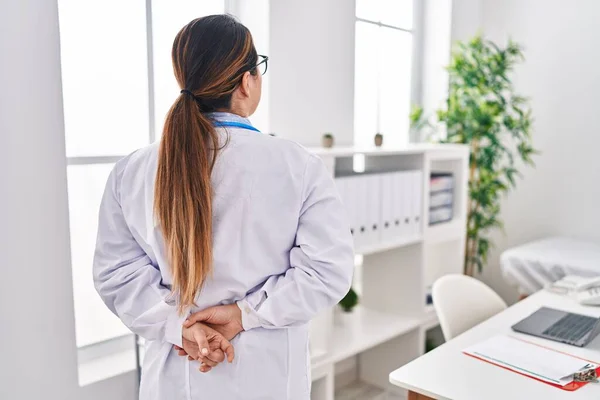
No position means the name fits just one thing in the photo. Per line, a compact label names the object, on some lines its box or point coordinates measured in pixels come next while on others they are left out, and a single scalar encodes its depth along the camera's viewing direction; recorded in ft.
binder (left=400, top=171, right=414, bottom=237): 8.13
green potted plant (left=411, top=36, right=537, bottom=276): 9.52
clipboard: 4.61
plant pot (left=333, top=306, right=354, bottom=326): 8.68
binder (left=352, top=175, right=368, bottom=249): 7.40
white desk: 4.51
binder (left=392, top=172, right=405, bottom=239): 7.97
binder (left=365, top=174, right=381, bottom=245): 7.60
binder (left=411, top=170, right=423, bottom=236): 8.30
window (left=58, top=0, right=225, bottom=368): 6.32
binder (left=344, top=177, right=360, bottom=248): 7.28
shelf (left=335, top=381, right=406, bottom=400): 9.16
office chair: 6.51
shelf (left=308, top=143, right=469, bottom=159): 7.16
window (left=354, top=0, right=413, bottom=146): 9.95
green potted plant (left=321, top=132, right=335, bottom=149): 7.77
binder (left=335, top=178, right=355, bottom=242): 7.17
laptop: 5.64
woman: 3.59
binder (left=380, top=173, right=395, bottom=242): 7.79
